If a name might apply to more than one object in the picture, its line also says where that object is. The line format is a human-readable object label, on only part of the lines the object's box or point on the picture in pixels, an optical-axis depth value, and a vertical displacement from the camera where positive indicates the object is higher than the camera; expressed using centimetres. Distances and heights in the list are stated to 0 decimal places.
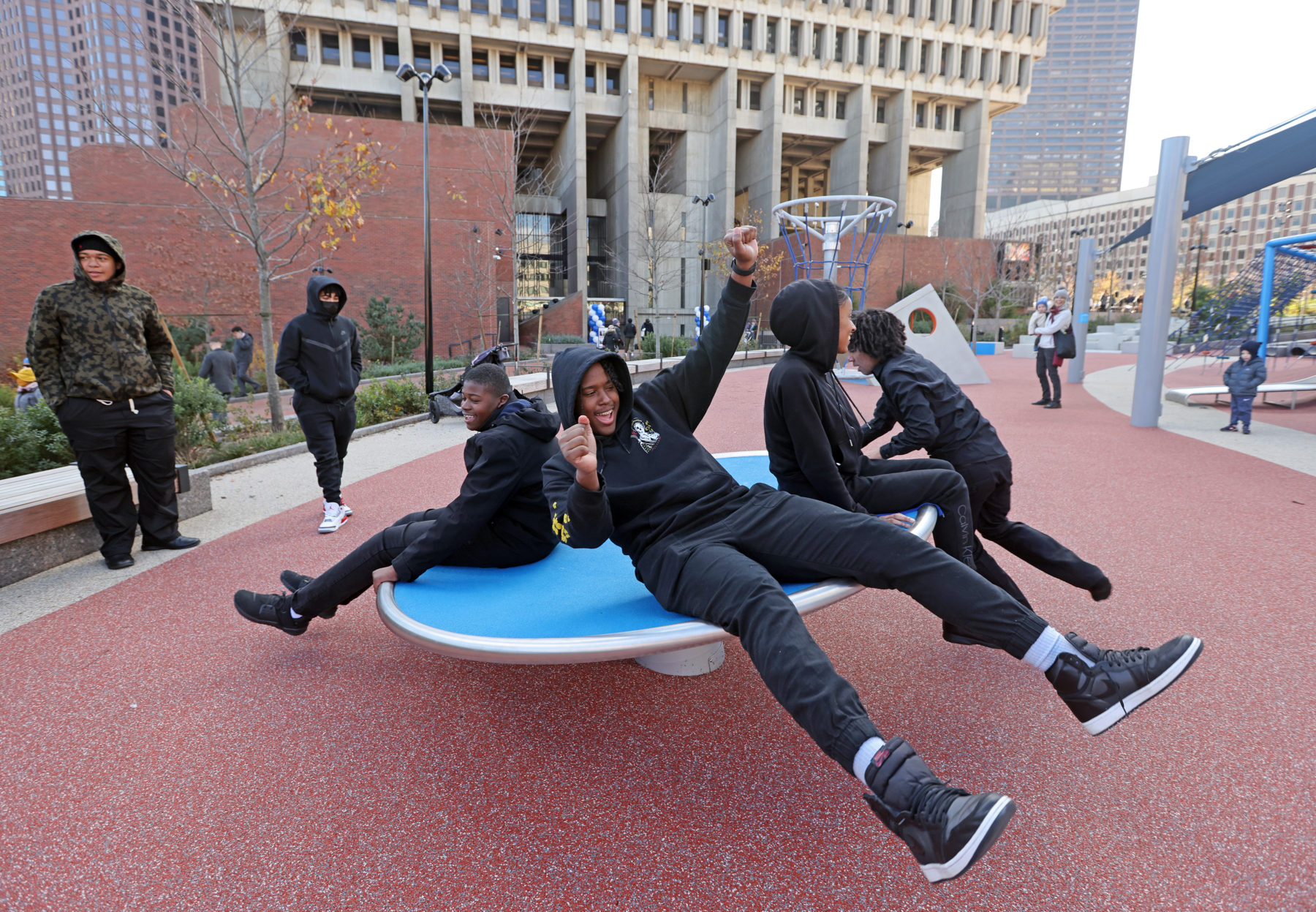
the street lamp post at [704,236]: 3202 +523
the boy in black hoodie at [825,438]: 287 -46
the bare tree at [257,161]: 909 +225
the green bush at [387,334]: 2564 -54
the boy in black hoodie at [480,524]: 290 -85
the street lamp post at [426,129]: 1282 +356
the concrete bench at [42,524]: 430 -131
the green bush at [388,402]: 1066 -128
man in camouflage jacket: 439 -40
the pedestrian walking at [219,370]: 1266 -96
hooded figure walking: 526 -43
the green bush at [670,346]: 2533 -79
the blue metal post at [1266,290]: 1182 +74
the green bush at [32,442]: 563 -103
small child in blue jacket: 903 -59
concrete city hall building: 3984 +1395
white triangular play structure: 1458 -25
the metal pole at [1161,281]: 966 +71
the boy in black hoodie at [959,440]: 329 -52
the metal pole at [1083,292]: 1589 +90
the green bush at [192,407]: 708 -92
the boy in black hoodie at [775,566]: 176 -78
